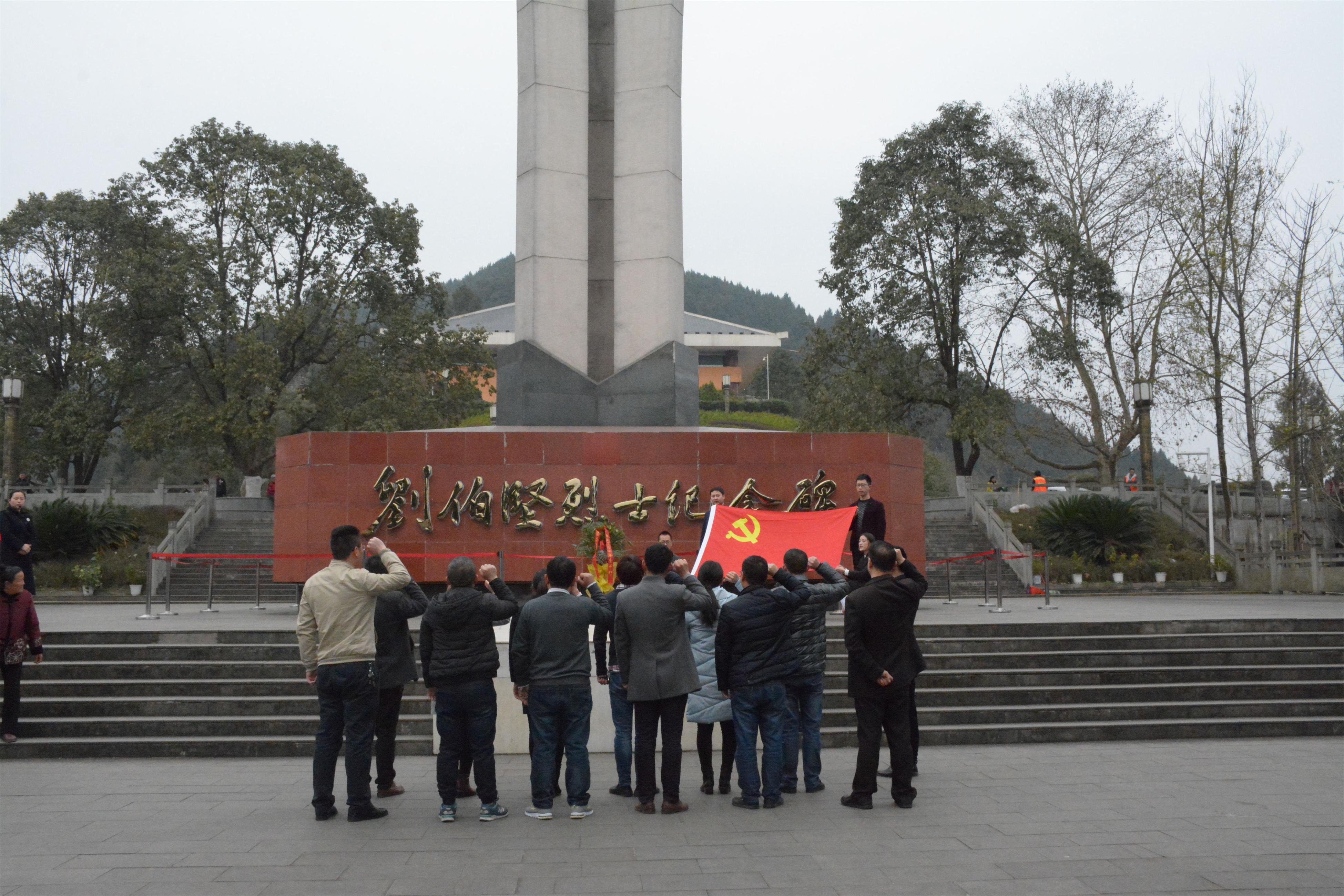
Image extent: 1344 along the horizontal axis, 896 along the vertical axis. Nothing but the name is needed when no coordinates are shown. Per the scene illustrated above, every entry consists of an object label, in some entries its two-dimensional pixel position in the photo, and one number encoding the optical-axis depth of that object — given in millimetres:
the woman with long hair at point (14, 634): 8930
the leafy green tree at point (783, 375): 74562
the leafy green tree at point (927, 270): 32281
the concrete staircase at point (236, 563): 22250
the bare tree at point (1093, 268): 32625
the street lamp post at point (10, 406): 27250
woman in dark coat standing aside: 11188
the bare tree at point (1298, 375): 24219
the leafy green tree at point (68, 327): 34125
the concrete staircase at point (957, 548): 22969
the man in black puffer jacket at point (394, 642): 7172
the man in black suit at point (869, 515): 11141
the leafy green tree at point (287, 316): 31812
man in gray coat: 6898
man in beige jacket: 6781
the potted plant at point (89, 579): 23656
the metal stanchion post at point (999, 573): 14656
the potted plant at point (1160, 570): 24281
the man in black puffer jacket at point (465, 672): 6809
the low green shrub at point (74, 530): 27266
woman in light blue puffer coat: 7379
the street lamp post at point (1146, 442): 31828
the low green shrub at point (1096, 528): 26109
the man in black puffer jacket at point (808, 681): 7363
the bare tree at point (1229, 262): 25453
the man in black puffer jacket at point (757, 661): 7066
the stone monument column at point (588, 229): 16500
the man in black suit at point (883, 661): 7020
